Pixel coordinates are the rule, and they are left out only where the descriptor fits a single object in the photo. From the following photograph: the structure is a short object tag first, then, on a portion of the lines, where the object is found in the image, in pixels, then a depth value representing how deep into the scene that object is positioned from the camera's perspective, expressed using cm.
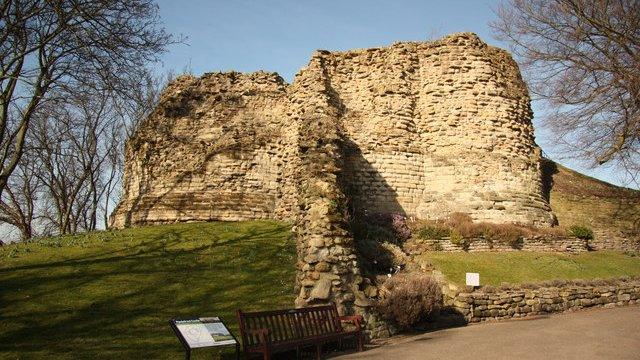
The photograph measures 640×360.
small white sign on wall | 1339
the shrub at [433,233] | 1866
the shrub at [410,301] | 1118
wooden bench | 785
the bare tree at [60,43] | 1308
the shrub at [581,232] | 2007
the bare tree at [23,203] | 3208
